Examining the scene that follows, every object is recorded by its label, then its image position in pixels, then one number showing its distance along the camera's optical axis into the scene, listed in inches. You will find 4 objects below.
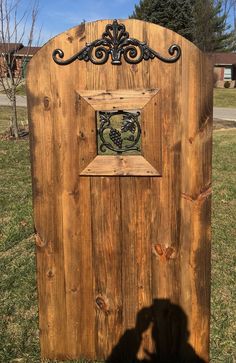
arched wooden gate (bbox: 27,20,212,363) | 85.9
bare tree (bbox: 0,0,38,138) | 463.9
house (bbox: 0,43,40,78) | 471.8
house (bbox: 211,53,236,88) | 1801.2
